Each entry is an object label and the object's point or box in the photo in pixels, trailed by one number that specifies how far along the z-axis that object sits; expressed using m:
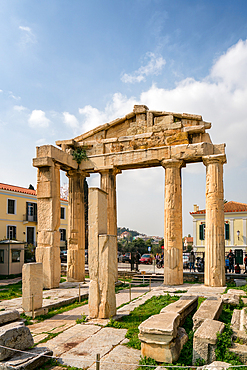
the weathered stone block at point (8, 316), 6.94
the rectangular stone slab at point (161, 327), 5.29
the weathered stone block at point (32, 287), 8.77
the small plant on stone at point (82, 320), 7.77
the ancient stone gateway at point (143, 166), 12.75
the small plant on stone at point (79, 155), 15.33
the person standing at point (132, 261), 18.97
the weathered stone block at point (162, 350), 5.21
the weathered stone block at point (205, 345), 5.07
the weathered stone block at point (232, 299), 8.71
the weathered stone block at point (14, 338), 5.15
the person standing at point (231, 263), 17.88
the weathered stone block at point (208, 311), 6.36
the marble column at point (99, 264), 8.03
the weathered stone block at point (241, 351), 4.96
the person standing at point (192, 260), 19.16
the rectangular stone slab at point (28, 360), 4.82
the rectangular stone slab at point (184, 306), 7.03
